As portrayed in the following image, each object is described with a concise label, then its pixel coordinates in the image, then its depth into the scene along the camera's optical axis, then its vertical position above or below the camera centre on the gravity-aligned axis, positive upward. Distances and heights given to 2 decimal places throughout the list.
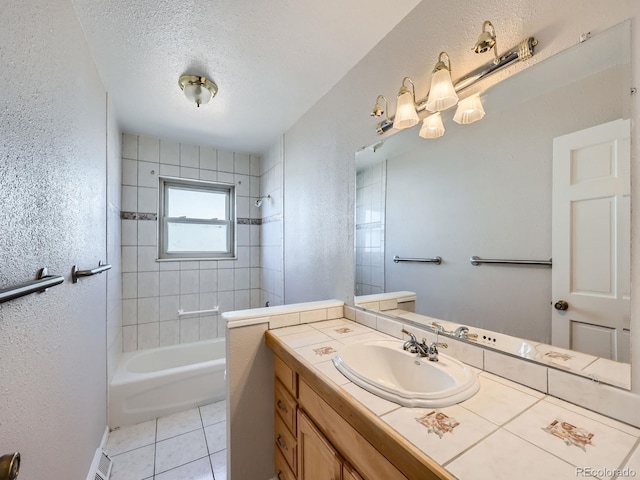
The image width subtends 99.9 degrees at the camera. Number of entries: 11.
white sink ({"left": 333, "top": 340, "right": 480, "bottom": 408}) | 0.74 -0.45
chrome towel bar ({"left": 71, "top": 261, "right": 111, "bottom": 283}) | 1.14 -0.15
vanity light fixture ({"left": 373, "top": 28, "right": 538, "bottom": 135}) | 0.86 +0.60
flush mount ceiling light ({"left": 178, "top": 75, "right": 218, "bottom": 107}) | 1.69 +0.97
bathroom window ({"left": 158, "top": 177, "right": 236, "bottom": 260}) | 2.79 +0.20
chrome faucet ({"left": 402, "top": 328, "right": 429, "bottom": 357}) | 0.99 -0.41
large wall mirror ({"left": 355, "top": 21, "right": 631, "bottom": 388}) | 0.71 +0.11
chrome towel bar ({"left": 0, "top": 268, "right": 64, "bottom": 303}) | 0.58 -0.12
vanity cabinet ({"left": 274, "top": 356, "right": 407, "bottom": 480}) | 0.73 -0.69
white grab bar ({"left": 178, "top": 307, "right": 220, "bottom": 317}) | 2.75 -0.76
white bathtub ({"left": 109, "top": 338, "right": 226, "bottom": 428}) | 1.97 -1.18
